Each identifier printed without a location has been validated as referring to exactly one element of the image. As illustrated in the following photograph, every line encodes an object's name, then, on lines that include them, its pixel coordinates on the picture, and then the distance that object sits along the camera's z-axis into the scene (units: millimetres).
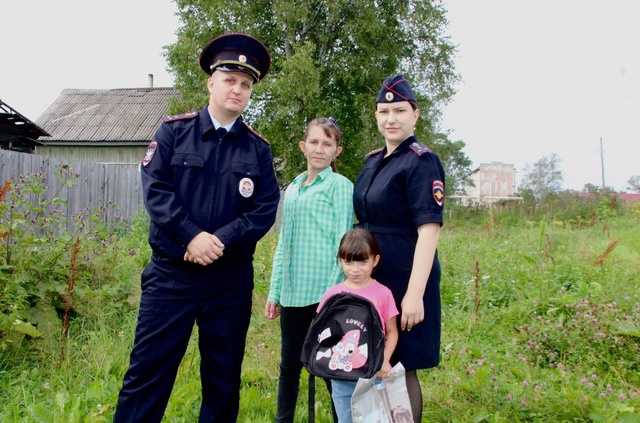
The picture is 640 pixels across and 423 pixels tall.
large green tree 18422
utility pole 50812
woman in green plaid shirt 2826
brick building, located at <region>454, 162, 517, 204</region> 94906
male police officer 2439
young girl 2375
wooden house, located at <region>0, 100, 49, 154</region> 16219
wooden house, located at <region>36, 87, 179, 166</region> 23328
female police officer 2334
